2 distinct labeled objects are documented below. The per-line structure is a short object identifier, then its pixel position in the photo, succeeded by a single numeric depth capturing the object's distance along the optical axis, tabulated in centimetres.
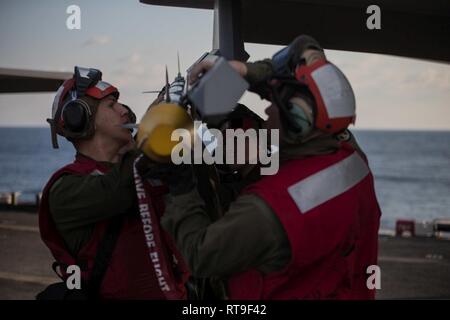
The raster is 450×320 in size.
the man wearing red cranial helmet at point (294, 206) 197
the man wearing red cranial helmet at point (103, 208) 254
